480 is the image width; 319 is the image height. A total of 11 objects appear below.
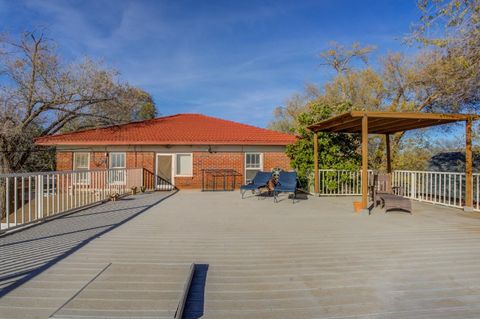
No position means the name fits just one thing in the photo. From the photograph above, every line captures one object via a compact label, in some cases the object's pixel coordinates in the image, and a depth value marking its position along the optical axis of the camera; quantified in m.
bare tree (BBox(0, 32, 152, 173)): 13.73
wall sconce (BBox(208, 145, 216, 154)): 13.13
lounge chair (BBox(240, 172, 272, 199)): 9.32
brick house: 12.83
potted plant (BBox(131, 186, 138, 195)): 10.54
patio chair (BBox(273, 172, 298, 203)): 8.56
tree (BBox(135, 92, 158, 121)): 27.80
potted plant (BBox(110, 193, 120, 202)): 8.57
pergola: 6.73
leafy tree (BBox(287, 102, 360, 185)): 10.91
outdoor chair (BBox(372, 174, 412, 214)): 6.65
